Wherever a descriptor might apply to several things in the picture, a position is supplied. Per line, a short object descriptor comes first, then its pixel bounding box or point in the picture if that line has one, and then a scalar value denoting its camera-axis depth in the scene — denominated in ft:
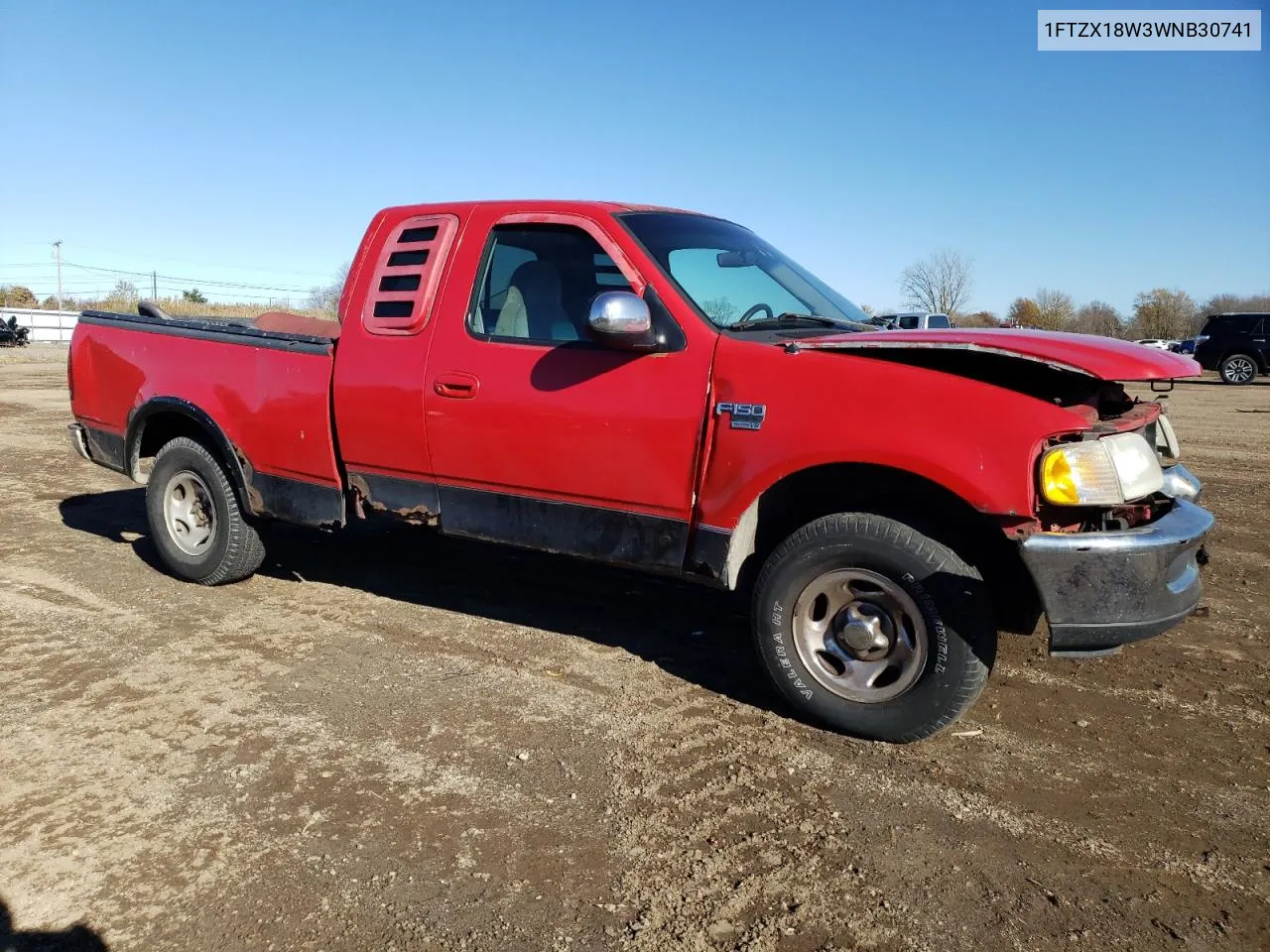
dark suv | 79.15
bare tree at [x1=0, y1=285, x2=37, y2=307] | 269.69
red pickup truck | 10.49
